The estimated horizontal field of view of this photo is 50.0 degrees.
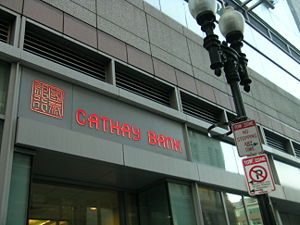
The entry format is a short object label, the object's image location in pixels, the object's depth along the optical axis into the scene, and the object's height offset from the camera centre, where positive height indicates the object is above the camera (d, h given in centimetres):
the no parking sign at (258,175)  475 +118
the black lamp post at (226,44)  579 +380
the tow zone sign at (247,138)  522 +184
